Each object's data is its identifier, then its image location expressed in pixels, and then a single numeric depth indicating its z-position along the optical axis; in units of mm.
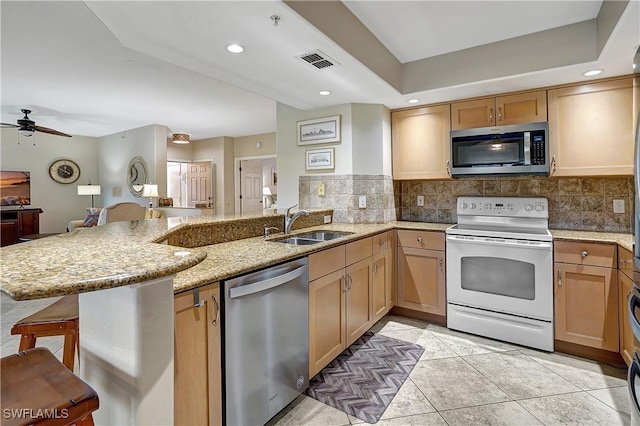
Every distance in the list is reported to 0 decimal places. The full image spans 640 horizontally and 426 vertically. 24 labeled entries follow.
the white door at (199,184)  7473
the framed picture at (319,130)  3275
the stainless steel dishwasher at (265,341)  1448
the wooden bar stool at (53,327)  1365
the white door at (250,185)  7598
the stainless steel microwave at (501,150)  2674
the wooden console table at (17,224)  5891
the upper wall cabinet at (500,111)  2738
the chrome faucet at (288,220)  2559
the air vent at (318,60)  2096
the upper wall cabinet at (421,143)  3158
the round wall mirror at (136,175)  6372
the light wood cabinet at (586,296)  2256
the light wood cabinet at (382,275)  2782
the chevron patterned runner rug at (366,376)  1908
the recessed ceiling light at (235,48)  1971
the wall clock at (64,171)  6855
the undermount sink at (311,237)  2551
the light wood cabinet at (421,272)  2934
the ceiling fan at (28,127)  4605
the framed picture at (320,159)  3318
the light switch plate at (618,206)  2660
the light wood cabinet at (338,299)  2008
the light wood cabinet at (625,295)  2029
